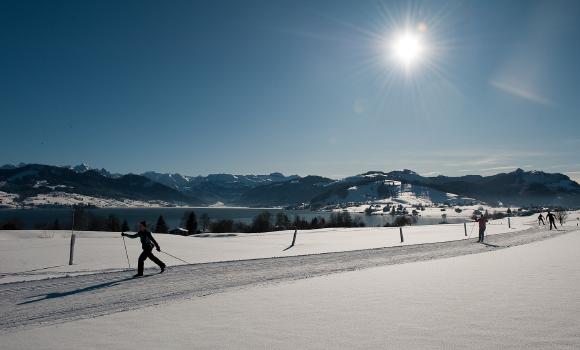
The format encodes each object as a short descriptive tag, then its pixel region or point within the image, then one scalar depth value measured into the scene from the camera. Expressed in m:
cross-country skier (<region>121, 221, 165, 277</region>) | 15.34
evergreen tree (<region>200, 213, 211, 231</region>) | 141.27
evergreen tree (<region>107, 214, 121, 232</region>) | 115.38
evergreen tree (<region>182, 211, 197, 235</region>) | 100.62
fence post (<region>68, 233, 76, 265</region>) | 17.52
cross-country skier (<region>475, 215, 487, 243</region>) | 30.53
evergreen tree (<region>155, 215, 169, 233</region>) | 103.06
